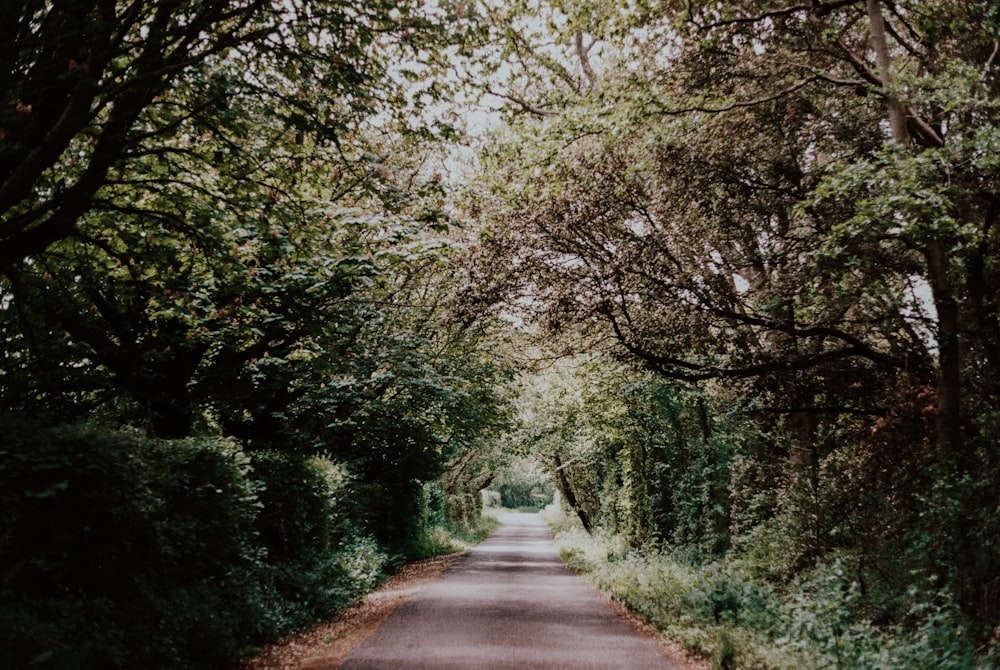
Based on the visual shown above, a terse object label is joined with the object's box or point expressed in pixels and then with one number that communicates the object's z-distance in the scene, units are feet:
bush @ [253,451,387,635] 35.96
